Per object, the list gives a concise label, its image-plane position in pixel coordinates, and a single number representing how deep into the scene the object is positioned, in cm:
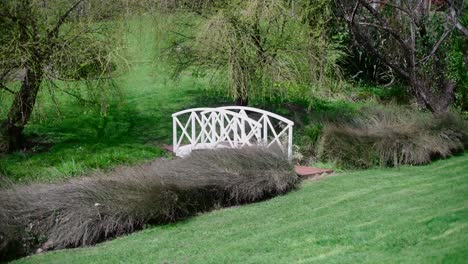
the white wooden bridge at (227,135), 1164
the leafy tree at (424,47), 1556
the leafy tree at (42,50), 1238
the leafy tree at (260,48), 1440
